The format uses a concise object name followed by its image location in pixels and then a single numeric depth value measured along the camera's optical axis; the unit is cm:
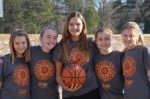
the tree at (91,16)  5106
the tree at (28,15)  4316
